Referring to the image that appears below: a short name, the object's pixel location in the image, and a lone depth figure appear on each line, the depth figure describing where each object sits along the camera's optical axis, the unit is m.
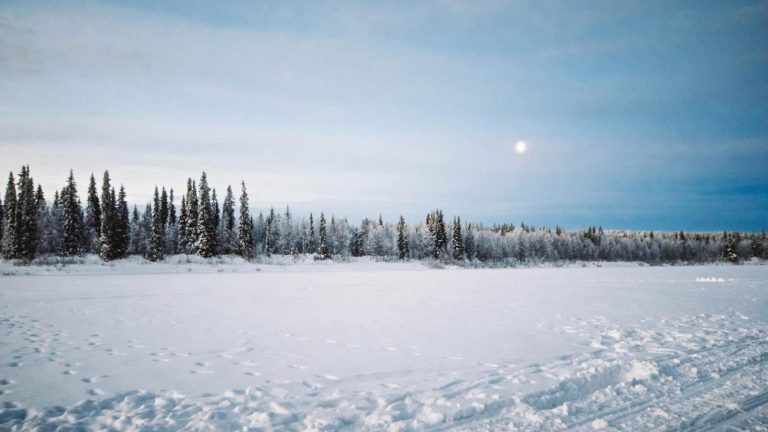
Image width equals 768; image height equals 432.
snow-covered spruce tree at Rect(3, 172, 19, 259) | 48.66
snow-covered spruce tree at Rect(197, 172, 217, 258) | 59.12
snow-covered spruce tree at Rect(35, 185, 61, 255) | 55.85
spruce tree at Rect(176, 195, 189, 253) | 70.00
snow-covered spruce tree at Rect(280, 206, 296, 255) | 101.62
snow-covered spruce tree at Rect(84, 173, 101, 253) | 69.38
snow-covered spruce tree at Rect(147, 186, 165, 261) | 54.25
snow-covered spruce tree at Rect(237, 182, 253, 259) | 65.38
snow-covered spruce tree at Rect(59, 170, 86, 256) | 57.62
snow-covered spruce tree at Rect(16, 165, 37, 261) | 49.75
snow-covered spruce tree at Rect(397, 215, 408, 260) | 91.06
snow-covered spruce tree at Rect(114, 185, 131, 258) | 59.34
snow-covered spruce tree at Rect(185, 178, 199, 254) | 65.50
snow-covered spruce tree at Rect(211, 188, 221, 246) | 68.42
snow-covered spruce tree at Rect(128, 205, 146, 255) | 74.57
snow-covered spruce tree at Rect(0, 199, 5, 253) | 55.75
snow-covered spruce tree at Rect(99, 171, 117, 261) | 52.54
